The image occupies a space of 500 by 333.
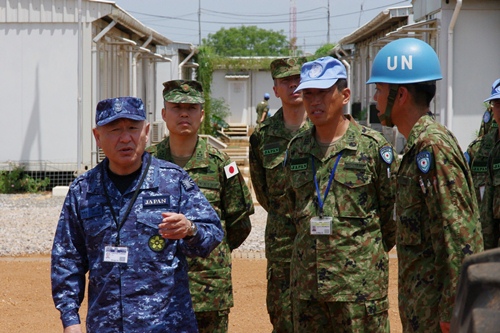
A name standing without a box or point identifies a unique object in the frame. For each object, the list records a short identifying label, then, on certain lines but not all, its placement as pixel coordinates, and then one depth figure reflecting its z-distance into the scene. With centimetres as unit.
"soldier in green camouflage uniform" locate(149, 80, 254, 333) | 543
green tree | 12031
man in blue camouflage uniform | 390
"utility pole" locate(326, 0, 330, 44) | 8738
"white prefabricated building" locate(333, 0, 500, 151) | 1752
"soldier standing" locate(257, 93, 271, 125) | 2915
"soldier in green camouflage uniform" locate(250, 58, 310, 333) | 585
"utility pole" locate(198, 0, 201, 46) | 9589
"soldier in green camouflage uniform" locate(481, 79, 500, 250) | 602
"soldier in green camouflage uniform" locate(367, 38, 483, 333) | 381
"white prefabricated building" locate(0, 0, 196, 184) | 1919
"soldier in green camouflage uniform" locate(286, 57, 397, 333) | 465
